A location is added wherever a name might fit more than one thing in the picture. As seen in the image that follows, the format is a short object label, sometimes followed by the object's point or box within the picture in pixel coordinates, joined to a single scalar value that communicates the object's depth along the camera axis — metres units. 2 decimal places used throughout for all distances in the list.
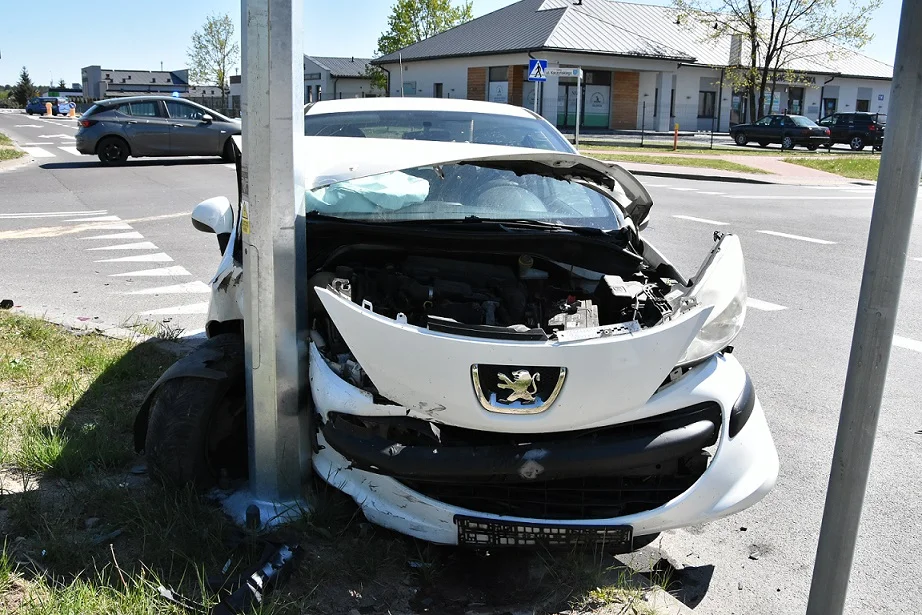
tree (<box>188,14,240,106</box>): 65.81
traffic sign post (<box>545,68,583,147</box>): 19.68
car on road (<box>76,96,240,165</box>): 19.58
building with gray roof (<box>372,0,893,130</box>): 44.28
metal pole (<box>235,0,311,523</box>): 2.91
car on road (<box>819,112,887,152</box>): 34.84
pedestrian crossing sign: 21.39
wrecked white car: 2.74
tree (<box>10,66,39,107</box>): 105.56
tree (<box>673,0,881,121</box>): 43.06
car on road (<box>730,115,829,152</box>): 34.28
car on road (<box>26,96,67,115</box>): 76.94
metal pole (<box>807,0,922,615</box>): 1.94
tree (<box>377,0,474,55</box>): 62.34
